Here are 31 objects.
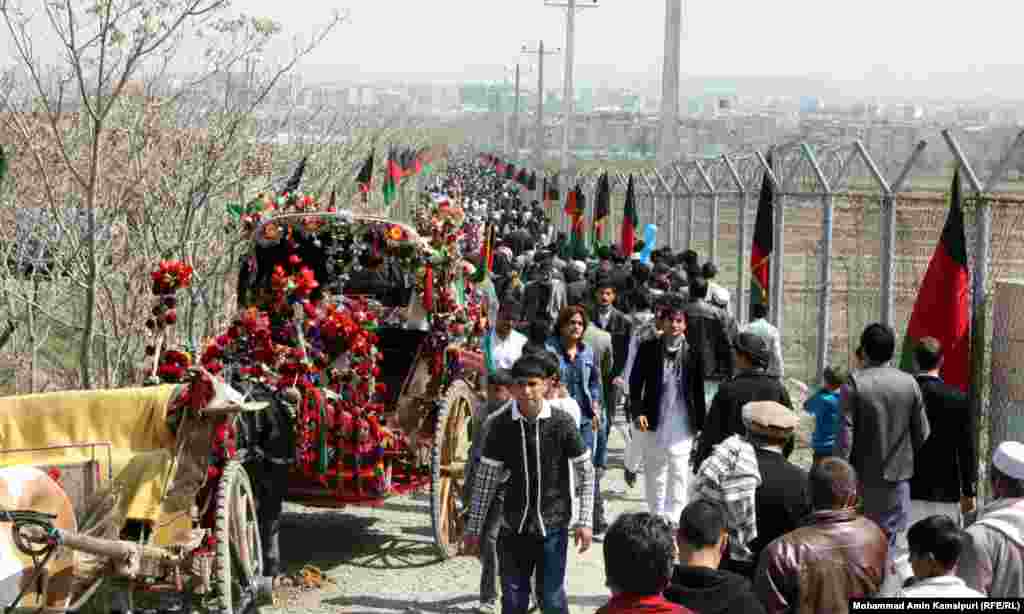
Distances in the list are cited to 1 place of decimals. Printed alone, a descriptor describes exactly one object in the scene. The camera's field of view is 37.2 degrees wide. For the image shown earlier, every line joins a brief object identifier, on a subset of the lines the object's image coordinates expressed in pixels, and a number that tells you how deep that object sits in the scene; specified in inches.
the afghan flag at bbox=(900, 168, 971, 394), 342.6
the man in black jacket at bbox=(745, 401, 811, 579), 244.4
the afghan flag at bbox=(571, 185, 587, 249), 1213.7
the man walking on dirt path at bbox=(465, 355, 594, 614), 280.7
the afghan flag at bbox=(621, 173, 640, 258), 922.1
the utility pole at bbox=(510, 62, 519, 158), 3686.5
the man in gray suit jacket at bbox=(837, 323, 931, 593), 303.0
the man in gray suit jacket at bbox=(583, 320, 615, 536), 403.9
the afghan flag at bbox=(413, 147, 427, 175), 1651.1
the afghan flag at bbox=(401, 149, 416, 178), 1541.6
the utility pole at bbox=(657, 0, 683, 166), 1176.2
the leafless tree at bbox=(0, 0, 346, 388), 387.2
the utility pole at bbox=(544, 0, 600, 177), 2142.0
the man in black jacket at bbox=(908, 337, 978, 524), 313.4
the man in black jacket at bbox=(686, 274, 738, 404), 440.5
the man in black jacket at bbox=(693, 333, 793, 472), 314.3
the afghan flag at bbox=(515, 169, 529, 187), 2113.7
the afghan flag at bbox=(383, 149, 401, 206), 1210.0
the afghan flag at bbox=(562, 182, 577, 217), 1251.2
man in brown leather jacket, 208.8
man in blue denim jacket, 386.3
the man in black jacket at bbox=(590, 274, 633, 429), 473.7
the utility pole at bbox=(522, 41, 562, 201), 2866.6
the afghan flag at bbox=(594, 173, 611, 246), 1079.0
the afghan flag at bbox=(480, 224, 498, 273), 580.1
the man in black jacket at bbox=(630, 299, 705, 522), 381.4
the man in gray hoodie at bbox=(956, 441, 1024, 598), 208.8
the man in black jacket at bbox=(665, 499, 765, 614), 178.7
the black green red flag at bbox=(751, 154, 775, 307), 579.8
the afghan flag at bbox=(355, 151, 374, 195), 1082.2
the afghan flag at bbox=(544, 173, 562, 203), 1625.2
